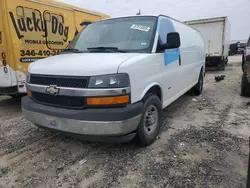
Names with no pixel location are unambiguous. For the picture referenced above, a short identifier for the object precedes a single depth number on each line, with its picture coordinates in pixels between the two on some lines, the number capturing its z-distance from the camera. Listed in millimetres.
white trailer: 12672
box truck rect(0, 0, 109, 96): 4915
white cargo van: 2572
